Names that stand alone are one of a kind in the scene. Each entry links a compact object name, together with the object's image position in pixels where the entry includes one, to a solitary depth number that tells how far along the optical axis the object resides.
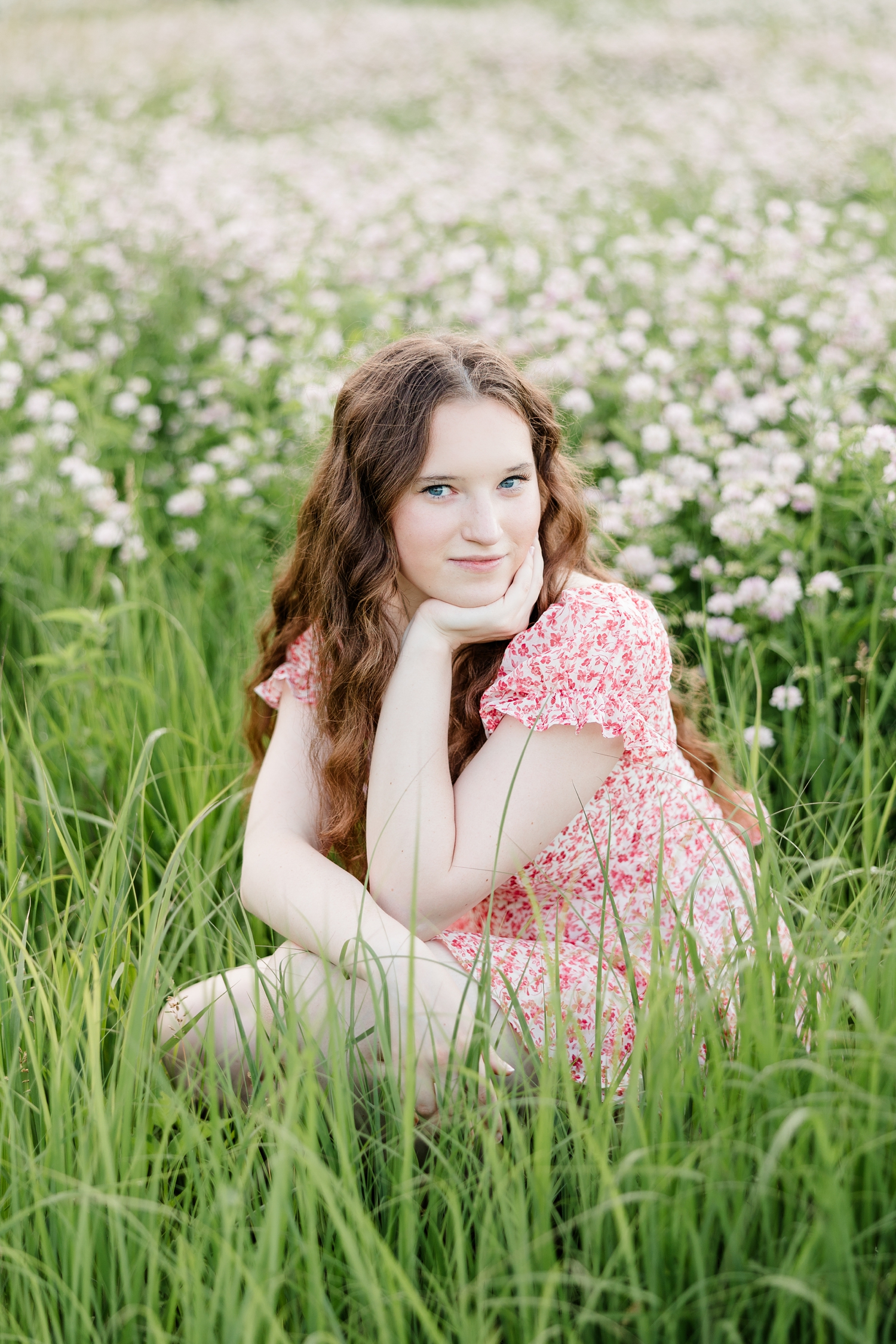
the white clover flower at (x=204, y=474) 3.21
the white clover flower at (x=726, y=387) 3.13
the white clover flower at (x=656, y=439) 2.85
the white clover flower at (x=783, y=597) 2.38
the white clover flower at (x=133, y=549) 2.97
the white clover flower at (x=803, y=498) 2.54
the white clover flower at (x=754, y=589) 2.41
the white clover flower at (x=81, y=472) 3.10
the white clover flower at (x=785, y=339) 3.24
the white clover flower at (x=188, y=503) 3.27
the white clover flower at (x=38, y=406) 3.56
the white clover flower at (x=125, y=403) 3.59
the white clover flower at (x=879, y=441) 2.33
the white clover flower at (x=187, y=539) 3.29
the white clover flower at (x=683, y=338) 3.42
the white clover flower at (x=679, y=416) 2.94
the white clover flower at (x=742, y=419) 2.94
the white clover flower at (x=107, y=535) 2.99
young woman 1.67
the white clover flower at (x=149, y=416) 3.71
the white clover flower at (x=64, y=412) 3.52
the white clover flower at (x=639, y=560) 2.63
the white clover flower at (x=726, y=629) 2.42
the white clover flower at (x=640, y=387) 3.02
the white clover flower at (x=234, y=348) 3.71
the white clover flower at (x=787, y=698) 2.26
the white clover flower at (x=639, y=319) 3.46
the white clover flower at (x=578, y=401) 3.13
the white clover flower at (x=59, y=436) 3.55
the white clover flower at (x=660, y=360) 3.11
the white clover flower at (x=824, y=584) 2.35
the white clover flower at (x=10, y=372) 3.67
